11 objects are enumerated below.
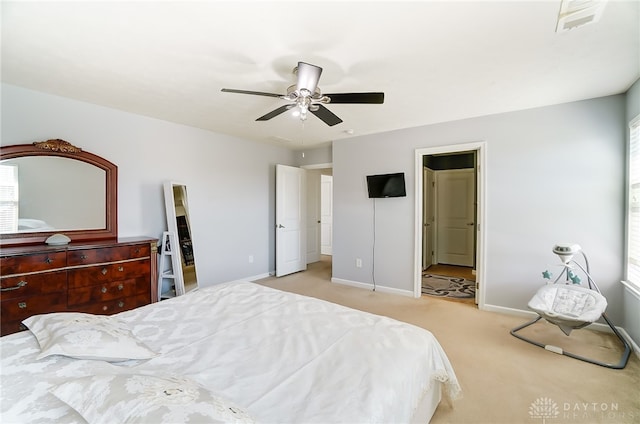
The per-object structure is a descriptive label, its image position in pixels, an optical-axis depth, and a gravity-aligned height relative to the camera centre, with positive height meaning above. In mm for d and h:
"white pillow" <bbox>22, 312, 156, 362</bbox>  1212 -603
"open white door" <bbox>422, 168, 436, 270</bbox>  5656 -173
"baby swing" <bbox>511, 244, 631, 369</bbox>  2400 -889
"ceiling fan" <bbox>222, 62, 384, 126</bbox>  1959 +866
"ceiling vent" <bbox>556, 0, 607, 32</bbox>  1584 +1154
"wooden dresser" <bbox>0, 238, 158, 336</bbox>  2328 -670
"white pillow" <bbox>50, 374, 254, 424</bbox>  776 -575
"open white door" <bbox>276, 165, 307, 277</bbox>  5078 -241
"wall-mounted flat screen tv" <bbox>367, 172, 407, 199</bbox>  4137 +341
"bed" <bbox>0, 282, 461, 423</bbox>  875 -697
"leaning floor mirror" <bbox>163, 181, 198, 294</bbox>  3645 -299
